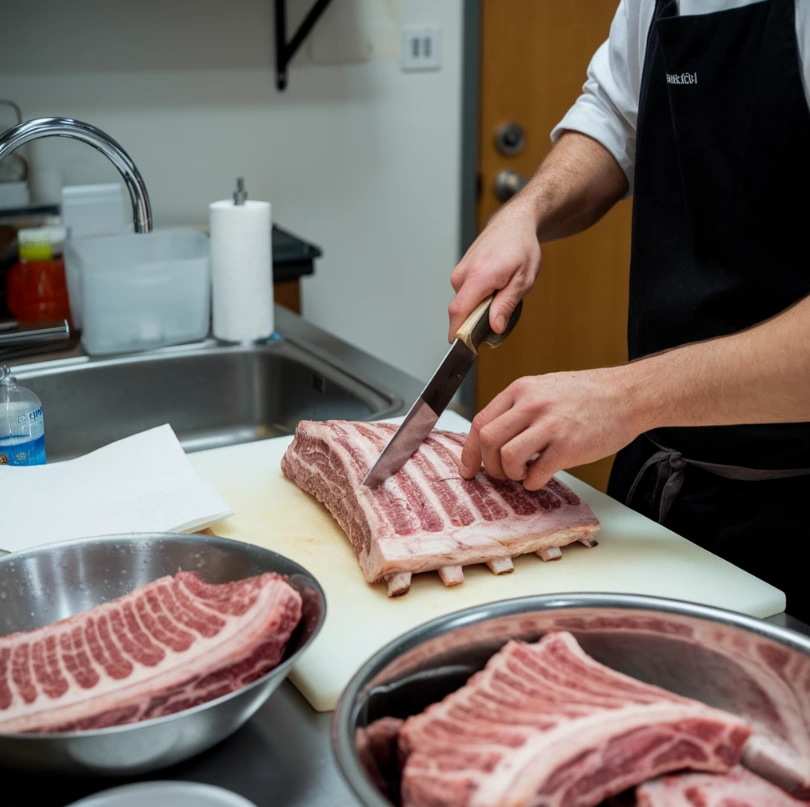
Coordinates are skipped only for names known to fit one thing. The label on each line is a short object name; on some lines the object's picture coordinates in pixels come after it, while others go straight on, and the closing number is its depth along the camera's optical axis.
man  1.17
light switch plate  3.01
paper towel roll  1.88
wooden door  3.13
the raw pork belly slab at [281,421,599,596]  1.17
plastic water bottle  1.42
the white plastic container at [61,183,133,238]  2.29
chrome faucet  1.49
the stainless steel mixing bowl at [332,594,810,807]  0.78
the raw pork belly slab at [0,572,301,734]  0.78
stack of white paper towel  1.19
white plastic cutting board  1.05
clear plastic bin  1.90
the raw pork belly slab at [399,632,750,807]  0.67
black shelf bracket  2.65
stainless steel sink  1.86
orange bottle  2.02
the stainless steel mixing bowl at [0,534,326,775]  0.93
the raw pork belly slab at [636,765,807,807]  0.70
